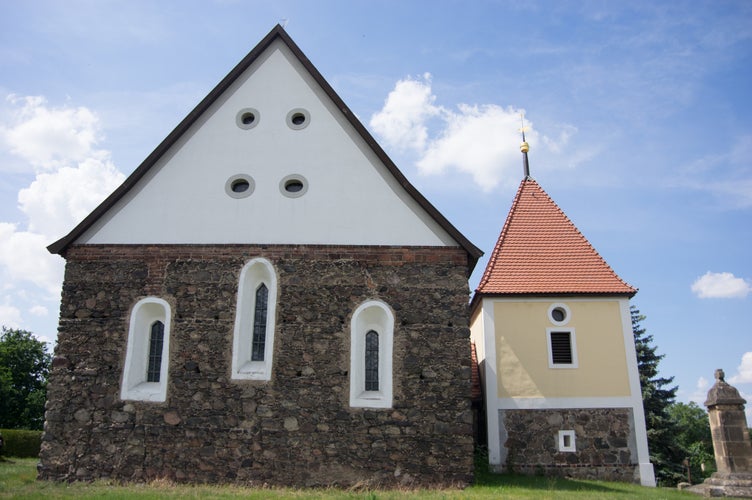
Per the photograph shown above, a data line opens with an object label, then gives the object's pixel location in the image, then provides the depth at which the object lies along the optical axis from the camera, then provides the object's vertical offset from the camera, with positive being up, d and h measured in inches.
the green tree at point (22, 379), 1331.2 +94.4
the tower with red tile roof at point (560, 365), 565.0 +55.8
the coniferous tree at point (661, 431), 836.0 -13.9
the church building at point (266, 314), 419.5 +79.4
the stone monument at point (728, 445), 448.5 -18.4
